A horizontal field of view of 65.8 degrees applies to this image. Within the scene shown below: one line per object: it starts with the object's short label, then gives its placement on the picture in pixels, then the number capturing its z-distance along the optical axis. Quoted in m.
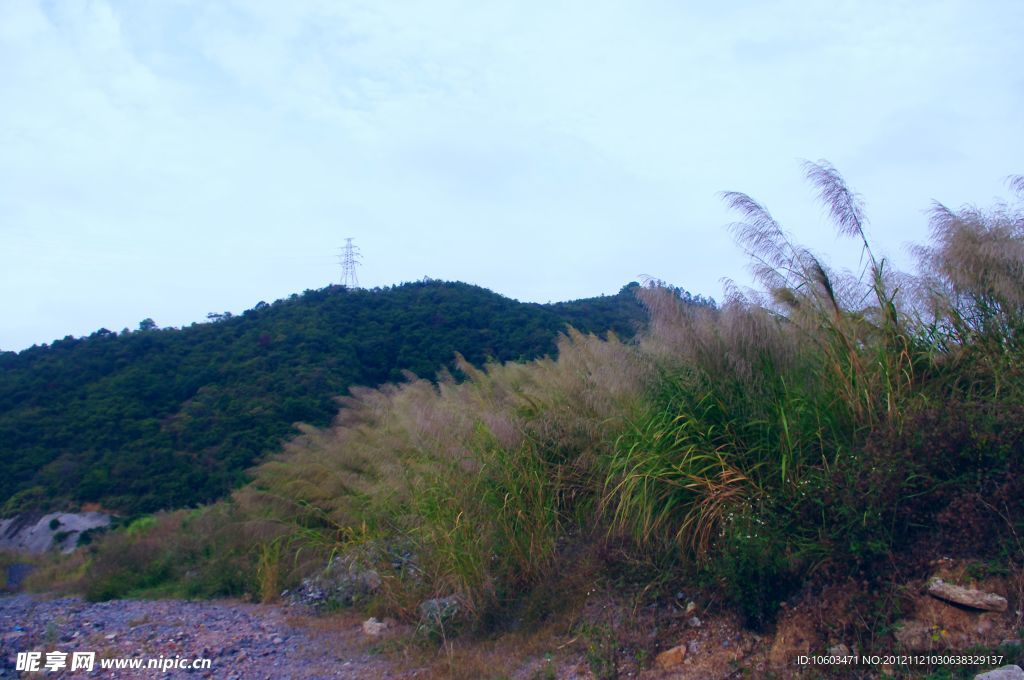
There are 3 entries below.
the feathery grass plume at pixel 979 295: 5.99
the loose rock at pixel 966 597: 4.79
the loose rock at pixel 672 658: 5.57
